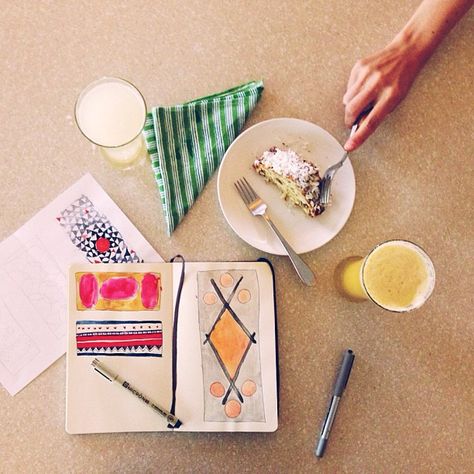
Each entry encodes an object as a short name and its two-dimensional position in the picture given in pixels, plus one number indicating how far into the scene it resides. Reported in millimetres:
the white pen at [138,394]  957
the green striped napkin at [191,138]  1010
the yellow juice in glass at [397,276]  932
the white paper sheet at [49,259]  977
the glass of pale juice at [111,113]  968
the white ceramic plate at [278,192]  1000
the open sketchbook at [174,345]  964
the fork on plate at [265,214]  979
